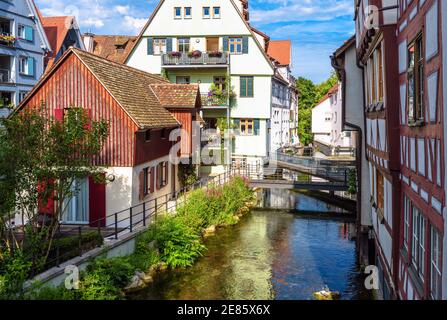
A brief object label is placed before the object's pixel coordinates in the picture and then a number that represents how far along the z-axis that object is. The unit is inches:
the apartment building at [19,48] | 1451.8
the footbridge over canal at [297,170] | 1202.6
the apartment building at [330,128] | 2159.8
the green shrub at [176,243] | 740.0
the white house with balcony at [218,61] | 1409.9
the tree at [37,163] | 537.3
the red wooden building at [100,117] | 815.7
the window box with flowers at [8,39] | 1432.0
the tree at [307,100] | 2864.2
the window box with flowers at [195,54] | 1397.6
